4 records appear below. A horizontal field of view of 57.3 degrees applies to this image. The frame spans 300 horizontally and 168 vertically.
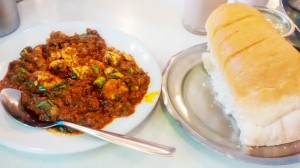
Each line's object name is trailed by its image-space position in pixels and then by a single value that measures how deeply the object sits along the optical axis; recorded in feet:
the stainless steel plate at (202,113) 0.81
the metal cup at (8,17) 1.19
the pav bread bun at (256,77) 0.79
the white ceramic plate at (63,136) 0.78
